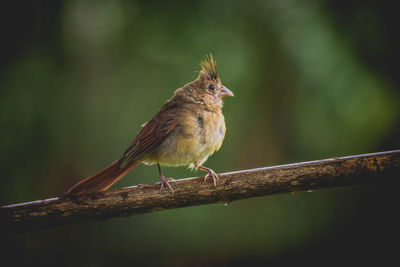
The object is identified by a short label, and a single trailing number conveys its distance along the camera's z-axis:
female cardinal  6.76
